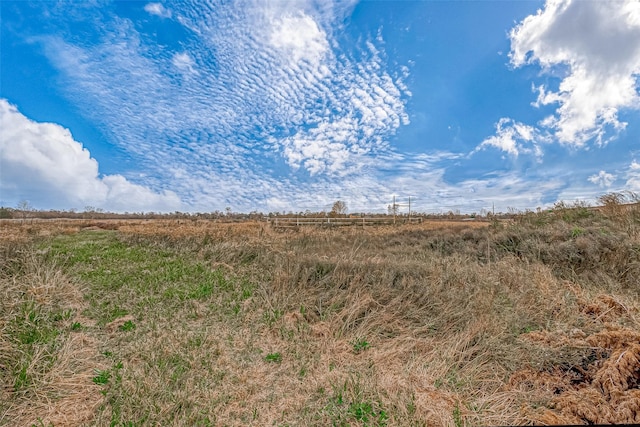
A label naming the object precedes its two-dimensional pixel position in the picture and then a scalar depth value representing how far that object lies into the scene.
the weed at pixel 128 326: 5.00
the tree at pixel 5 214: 41.79
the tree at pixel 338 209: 36.75
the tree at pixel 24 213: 46.88
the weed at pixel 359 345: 4.41
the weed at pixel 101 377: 3.42
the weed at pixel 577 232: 8.52
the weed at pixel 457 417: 2.64
